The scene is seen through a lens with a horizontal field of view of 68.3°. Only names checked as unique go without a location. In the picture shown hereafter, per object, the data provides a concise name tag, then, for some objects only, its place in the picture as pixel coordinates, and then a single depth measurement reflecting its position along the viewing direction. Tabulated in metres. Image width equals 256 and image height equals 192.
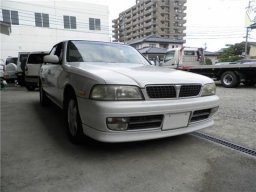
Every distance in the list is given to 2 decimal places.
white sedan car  2.02
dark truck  8.37
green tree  43.20
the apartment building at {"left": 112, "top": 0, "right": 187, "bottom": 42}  62.19
